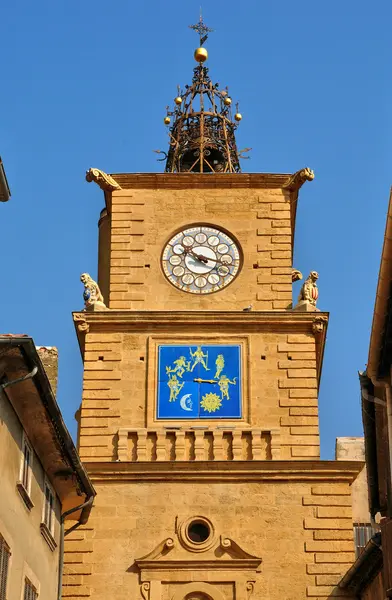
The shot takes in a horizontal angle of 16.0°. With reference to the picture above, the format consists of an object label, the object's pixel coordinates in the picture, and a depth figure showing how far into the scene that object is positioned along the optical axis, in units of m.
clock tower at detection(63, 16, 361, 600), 27.89
